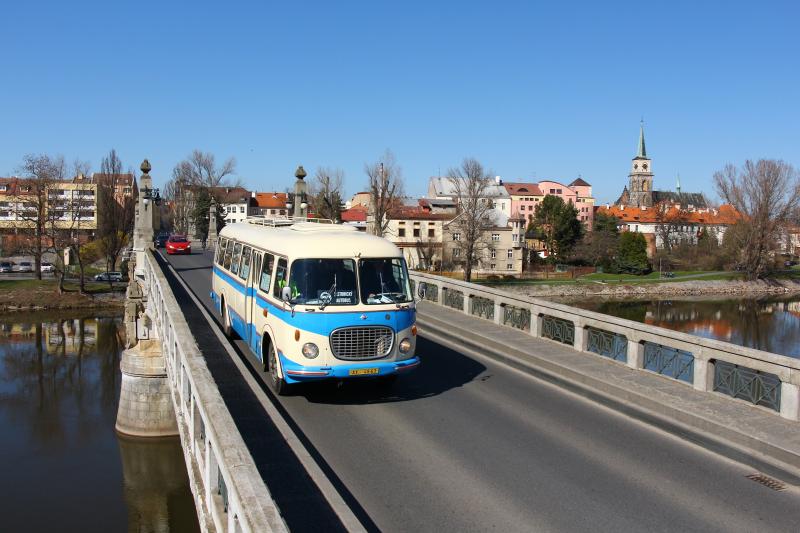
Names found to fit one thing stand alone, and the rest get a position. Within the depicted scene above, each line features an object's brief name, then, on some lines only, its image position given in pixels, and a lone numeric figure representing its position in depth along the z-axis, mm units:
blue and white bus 11320
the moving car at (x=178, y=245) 46000
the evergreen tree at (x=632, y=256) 98312
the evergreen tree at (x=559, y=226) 100312
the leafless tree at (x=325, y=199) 73350
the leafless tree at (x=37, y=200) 70312
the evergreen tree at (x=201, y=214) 78062
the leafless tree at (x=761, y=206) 86875
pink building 148750
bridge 7785
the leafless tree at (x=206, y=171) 93375
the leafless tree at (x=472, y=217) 80562
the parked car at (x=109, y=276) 75812
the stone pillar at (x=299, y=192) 34656
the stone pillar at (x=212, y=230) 57281
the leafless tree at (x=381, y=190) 75319
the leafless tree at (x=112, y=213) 80875
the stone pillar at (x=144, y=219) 36094
